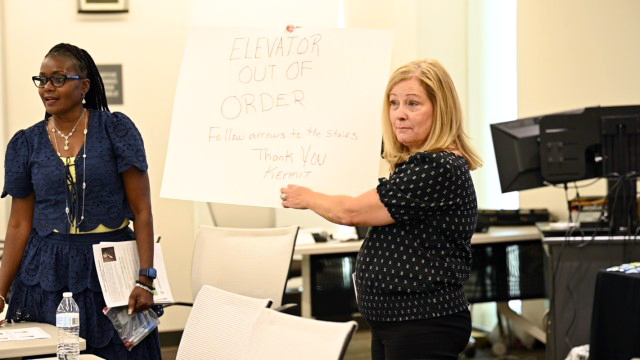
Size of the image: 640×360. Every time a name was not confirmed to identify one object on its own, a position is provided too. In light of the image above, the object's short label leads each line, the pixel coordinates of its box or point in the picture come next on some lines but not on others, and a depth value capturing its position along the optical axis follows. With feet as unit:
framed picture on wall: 18.56
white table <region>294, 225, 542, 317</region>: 16.30
